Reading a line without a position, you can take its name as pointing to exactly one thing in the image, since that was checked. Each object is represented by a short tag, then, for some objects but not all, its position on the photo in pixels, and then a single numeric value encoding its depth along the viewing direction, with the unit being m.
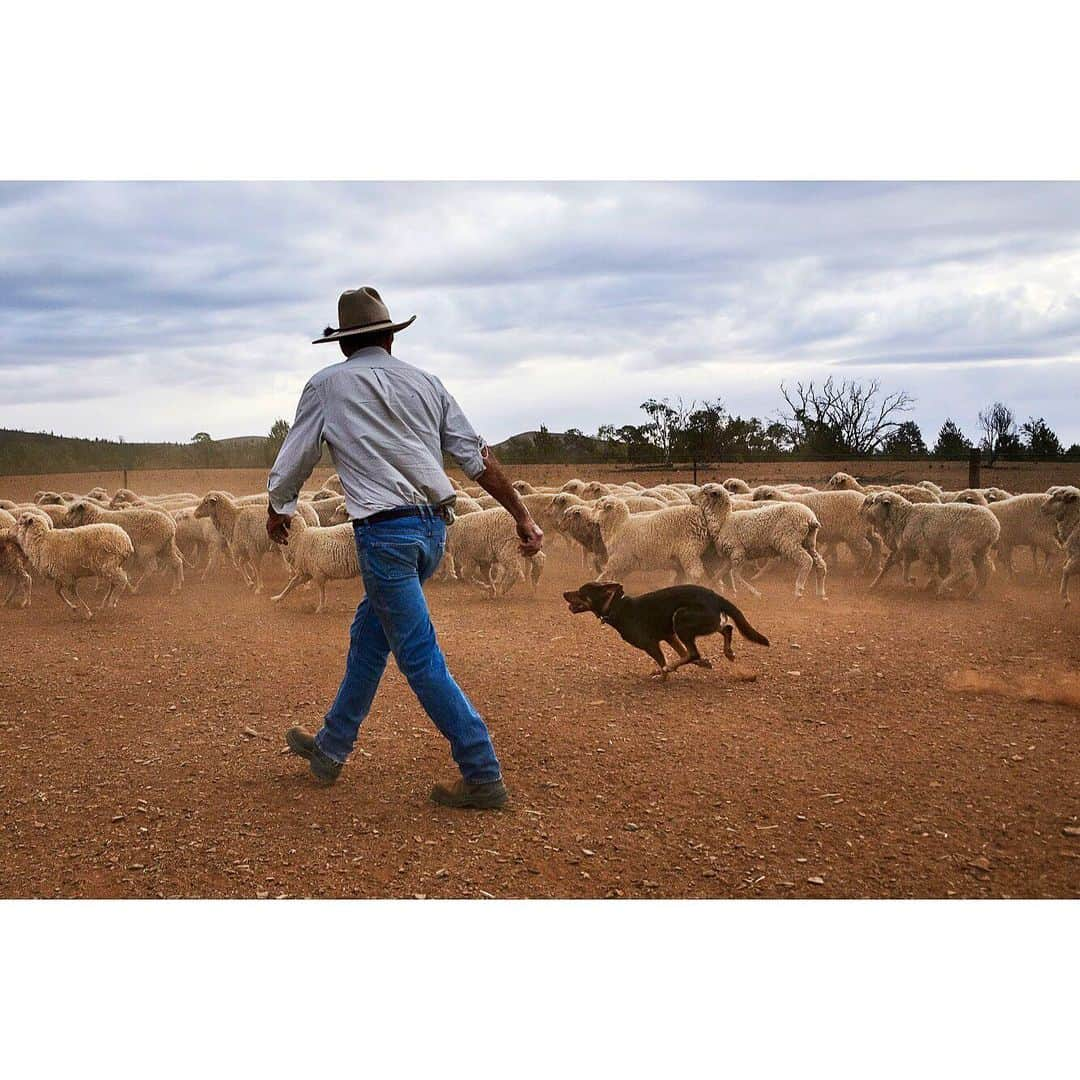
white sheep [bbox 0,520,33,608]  6.14
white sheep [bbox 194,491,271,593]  7.86
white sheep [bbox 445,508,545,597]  6.85
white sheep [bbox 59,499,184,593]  7.48
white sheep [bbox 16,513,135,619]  6.59
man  3.44
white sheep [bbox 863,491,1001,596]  6.25
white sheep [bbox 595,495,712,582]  6.53
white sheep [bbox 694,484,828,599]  6.61
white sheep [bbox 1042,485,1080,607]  5.26
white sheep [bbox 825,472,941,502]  6.13
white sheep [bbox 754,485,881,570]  7.30
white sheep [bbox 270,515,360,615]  6.56
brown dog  4.86
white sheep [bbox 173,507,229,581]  8.13
